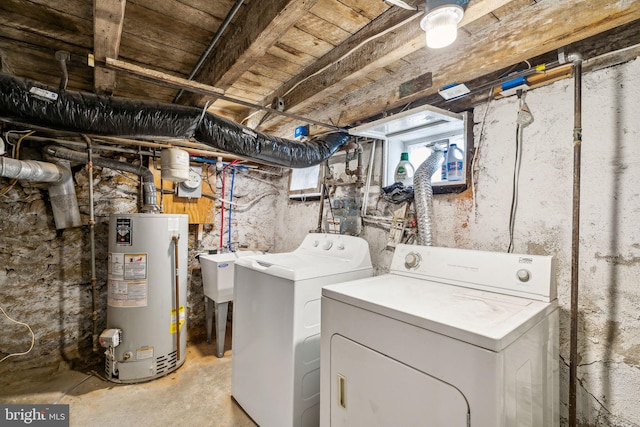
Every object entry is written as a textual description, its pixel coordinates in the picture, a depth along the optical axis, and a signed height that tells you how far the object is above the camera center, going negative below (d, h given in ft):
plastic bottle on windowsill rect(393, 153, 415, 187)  6.48 +0.94
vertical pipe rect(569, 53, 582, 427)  3.69 -0.50
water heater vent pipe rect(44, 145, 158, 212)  7.59 +0.99
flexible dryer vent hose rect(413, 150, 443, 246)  5.41 +0.22
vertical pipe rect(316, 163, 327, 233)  8.21 +0.09
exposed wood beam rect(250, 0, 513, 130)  3.76 +2.50
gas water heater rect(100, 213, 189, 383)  6.94 -2.26
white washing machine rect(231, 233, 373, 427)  4.84 -2.20
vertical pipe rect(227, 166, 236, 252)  10.09 +0.43
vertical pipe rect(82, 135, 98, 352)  7.32 -0.87
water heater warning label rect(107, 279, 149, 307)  6.95 -2.05
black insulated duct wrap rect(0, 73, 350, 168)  4.21 +1.53
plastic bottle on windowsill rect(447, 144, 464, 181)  5.65 +1.00
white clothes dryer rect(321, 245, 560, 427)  2.61 -1.42
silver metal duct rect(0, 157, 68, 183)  5.82 +0.82
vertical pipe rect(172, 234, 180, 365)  7.51 -2.17
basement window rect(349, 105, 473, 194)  5.22 +1.73
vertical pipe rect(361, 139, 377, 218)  7.10 +0.81
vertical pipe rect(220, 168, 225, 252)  9.95 -0.17
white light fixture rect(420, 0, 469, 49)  3.12 +2.21
